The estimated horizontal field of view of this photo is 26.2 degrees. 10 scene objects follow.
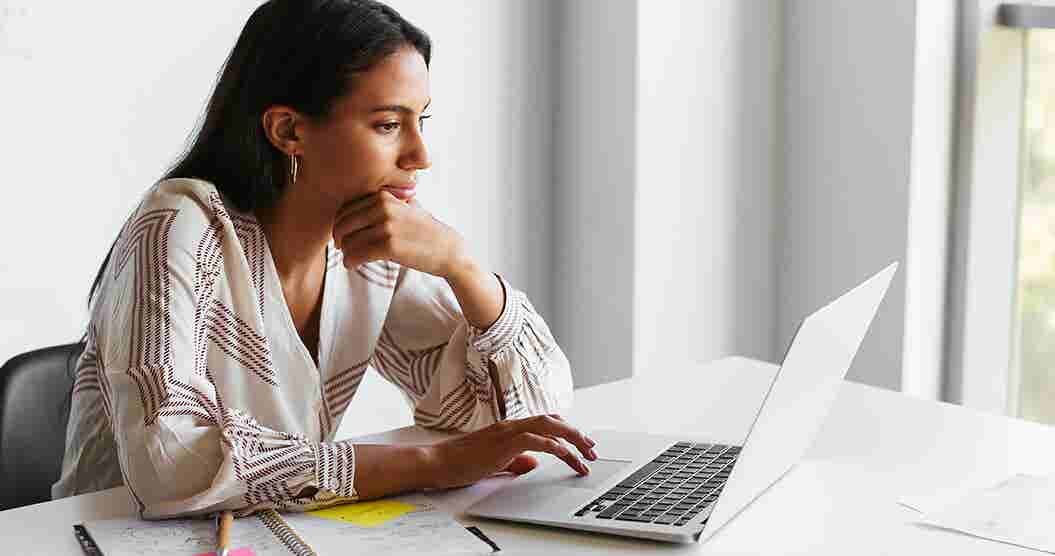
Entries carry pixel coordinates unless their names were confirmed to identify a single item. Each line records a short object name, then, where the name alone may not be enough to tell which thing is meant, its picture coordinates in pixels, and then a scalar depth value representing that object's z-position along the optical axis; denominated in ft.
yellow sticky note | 7.22
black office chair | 8.44
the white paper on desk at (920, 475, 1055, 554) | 7.23
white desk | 7.13
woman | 7.34
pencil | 6.89
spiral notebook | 6.96
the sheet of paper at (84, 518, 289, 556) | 6.94
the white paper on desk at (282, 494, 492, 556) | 6.97
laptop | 7.04
